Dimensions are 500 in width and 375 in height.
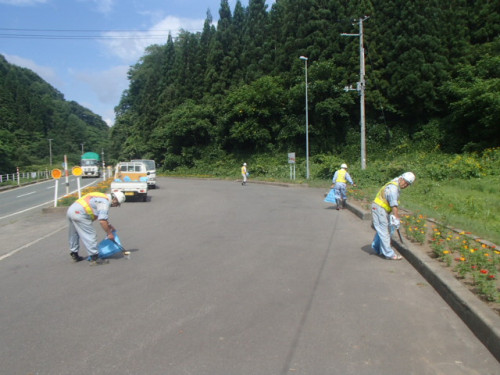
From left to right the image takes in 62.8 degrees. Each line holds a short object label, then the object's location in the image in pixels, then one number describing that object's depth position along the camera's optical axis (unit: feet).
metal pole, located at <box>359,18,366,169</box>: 83.46
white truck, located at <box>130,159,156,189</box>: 88.50
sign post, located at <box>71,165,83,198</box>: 54.75
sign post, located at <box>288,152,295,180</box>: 97.50
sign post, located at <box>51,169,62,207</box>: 50.37
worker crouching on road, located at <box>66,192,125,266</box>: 22.97
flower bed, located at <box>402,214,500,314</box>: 15.50
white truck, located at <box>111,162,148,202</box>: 60.70
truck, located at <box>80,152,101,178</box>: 168.25
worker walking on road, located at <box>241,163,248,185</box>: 95.76
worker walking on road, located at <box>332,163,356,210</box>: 46.29
